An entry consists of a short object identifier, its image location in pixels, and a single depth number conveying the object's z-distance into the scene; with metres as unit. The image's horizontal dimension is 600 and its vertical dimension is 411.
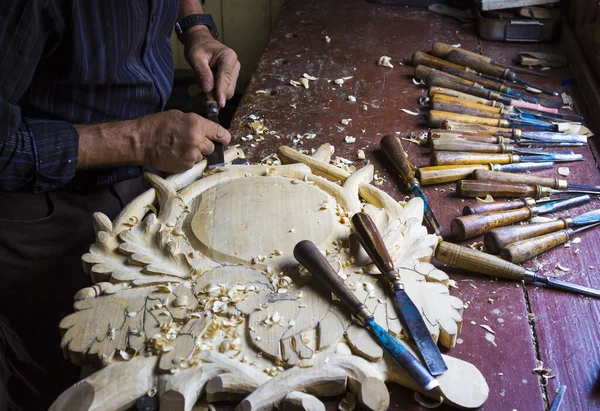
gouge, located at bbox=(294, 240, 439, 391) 1.00
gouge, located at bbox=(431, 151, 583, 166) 1.61
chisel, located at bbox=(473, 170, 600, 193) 1.55
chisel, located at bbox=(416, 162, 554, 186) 1.56
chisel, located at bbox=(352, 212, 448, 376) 1.03
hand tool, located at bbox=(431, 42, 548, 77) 2.20
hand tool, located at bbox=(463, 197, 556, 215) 1.43
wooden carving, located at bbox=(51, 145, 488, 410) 1.00
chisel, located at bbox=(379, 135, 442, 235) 1.41
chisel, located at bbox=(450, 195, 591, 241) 1.36
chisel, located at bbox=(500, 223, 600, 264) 1.30
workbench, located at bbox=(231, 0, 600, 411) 1.08
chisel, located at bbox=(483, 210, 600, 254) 1.33
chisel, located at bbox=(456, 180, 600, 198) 1.51
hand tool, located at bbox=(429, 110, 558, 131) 1.80
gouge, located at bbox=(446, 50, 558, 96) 2.09
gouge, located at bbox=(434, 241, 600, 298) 1.26
